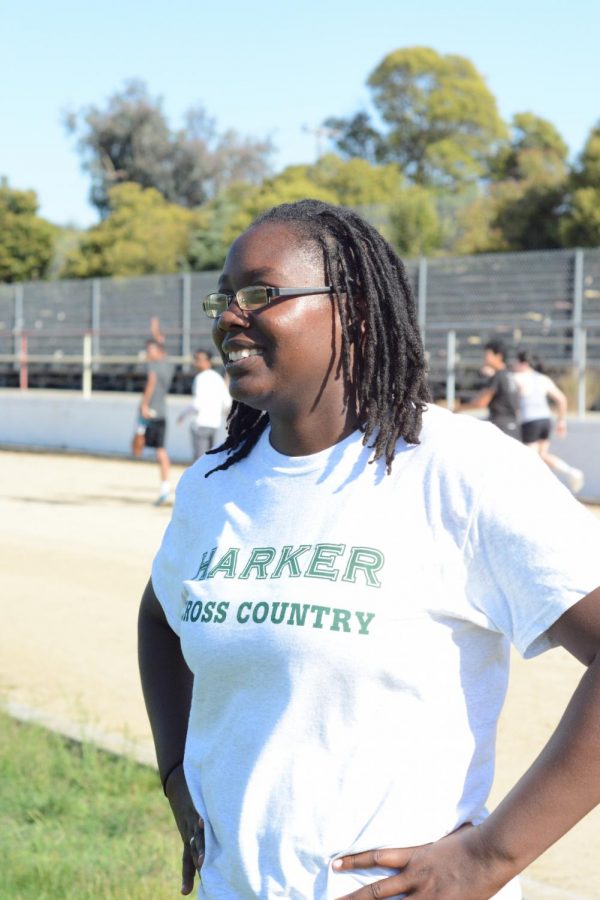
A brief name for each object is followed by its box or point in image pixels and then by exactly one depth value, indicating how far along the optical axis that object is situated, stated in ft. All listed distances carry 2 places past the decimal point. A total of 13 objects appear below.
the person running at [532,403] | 44.98
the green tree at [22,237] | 155.84
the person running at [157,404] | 45.68
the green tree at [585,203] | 104.06
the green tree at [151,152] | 194.70
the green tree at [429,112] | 193.16
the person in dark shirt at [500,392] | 42.73
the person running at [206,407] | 44.80
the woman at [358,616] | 5.74
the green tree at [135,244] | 142.41
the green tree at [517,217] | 110.42
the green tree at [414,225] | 114.73
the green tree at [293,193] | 135.64
